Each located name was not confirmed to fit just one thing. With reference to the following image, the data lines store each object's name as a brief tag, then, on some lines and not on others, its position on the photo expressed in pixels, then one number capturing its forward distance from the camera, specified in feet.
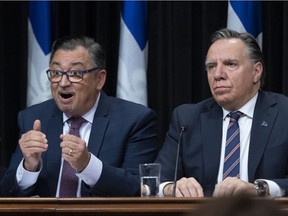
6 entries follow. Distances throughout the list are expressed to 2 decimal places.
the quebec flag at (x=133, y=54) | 25.21
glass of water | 16.34
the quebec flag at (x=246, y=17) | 25.02
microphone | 18.07
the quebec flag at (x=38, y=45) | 25.55
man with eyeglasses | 18.74
